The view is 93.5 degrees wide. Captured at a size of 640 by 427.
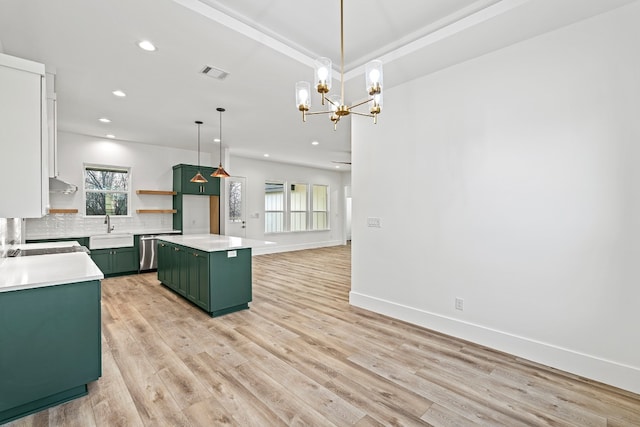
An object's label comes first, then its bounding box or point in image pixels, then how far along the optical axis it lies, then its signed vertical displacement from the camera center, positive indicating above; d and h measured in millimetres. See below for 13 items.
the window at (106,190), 6098 +468
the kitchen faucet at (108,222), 6145 -189
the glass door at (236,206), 7941 +173
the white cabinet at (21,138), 1949 +501
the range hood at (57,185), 3450 +325
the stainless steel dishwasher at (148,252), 6070 -805
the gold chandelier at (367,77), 2098 +954
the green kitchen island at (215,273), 3658 -779
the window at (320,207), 10414 +187
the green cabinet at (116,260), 5617 -904
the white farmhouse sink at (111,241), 5543 -526
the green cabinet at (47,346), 1863 -880
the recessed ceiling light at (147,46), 2733 +1550
